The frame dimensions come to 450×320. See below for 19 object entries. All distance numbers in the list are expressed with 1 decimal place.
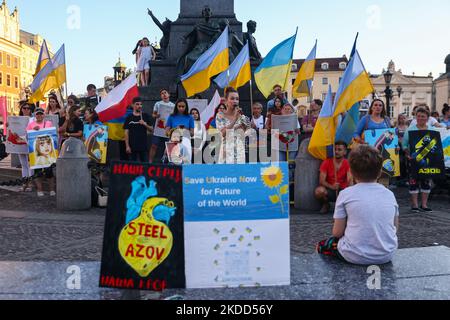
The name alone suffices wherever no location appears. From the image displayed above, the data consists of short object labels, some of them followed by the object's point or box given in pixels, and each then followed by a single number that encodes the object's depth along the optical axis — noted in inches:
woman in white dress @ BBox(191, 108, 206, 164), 339.1
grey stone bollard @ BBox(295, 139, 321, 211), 331.6
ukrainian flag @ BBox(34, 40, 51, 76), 520.8
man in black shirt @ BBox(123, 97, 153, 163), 389.7
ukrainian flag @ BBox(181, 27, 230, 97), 422.9
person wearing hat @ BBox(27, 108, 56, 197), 380.7
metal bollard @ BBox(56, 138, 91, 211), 330.0
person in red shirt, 309.9
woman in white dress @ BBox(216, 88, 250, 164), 292.0
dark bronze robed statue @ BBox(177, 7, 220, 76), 576.4
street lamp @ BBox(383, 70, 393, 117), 1082.7
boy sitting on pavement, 148.6
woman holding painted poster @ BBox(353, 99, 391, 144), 335.0
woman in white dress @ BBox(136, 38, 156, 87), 679.1
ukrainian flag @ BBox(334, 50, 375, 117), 289.1
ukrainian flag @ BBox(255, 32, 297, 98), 416.2
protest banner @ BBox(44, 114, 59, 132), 422.1
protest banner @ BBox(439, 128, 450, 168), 384.5
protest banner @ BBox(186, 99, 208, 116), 465.7
